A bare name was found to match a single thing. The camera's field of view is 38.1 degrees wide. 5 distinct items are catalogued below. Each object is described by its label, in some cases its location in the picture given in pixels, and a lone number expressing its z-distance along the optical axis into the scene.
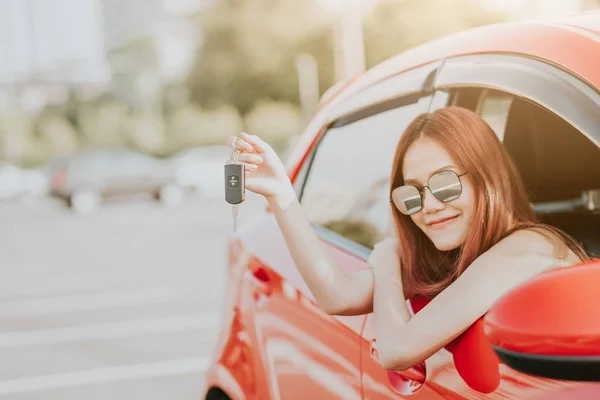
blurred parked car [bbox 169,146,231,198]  30.22
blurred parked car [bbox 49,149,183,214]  25.34
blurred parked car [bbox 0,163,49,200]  38.22
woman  1.49
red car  1.53
